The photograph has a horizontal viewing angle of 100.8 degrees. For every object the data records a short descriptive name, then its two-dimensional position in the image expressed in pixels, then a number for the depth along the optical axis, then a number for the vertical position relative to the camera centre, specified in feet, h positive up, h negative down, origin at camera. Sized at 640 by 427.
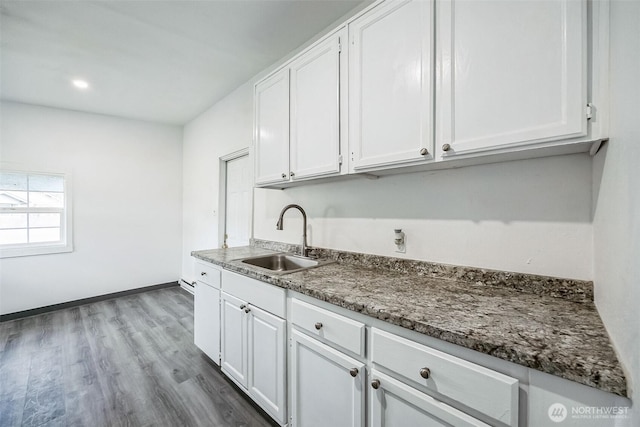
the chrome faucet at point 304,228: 6.75 -0.39
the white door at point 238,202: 9.97 +0.43
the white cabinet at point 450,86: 2.80 +1.76
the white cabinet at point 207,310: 6.54 -2.56
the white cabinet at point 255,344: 4.70 -2.63
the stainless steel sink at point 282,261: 6.53 -1.27
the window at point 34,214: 10.49 -0.12
